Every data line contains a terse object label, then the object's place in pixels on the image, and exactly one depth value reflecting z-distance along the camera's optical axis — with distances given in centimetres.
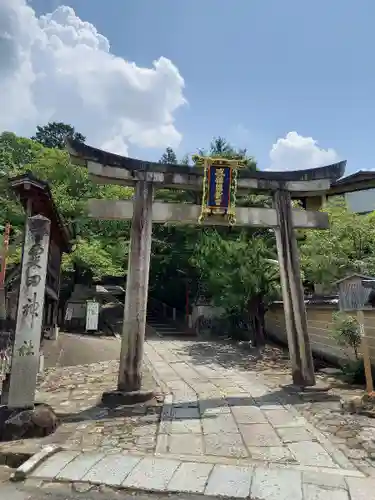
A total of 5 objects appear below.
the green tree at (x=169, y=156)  4496
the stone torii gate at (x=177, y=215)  816
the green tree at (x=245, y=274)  1538
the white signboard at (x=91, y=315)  2269
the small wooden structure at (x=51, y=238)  1011
